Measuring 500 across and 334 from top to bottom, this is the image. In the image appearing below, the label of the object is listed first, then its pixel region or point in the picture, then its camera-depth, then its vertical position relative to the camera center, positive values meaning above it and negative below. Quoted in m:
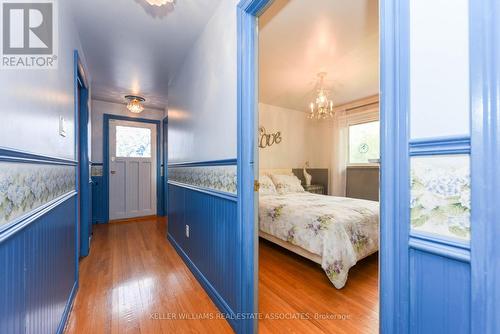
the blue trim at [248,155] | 1.31 +0.07
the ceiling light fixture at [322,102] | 3.17 +0.97
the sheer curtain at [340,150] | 4.81 +0.38
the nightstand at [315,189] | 4.86 -0.50
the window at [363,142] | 4.41 +0.53
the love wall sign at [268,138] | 4.38 +0.61
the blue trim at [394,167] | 0.60 +0.00
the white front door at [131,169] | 4.20 -0.04
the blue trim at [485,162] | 0.45 +0.01
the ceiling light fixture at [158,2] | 1.36 +1.05
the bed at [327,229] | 1.95 -0.66
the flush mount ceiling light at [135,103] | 3.68 +1.11
